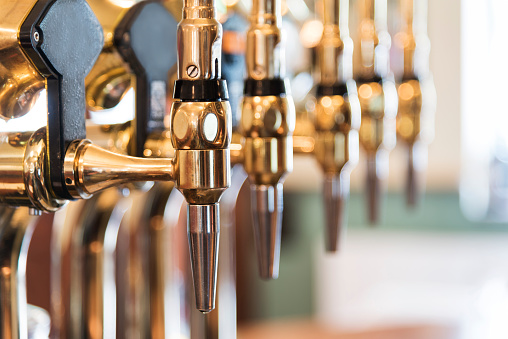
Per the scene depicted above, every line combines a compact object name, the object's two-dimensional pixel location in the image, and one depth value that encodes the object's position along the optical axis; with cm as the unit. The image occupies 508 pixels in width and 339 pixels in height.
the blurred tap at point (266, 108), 73
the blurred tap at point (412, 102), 97
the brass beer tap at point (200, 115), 65
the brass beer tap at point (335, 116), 82
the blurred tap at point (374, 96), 92
